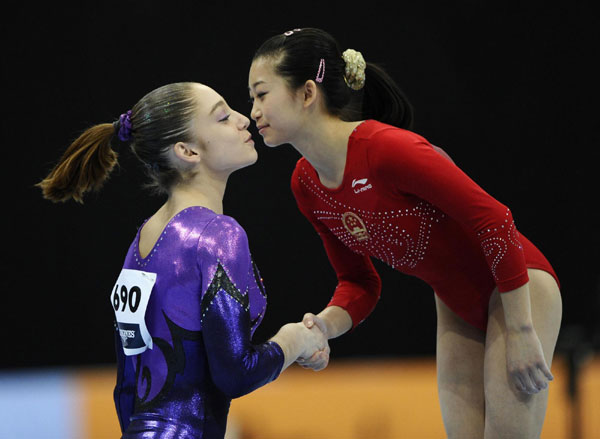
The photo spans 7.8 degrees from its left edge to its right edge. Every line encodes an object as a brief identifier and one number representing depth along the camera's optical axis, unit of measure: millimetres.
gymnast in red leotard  9060
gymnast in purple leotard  8833
